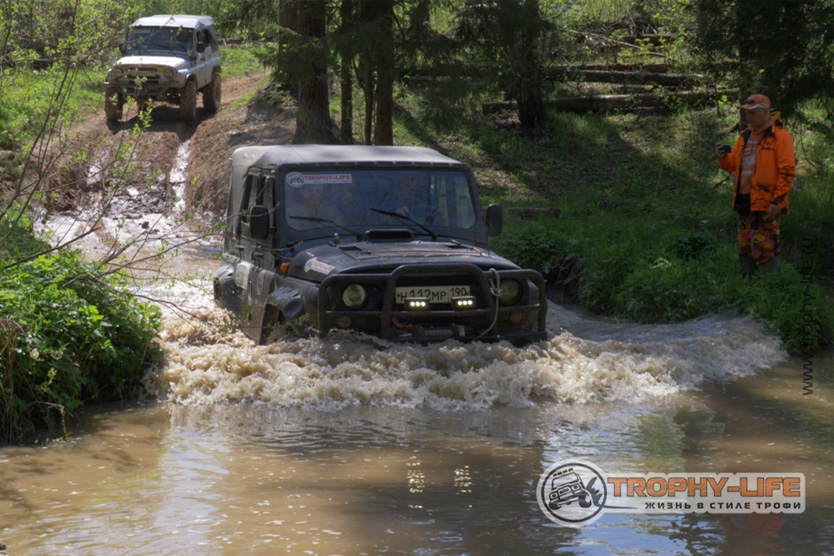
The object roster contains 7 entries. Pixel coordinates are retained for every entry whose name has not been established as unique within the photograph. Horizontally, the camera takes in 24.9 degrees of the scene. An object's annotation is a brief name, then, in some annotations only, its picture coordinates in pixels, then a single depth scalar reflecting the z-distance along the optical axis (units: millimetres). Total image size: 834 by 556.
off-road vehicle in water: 13684
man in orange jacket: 19267
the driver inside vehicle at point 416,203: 15495
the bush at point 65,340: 12040
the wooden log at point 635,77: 42698
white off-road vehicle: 39801
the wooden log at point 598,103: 43995
